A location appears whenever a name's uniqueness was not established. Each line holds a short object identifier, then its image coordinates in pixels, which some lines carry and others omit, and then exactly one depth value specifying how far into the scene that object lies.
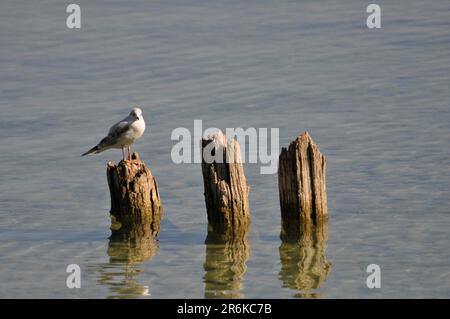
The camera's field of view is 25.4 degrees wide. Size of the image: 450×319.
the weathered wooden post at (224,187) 15.36
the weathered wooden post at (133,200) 16.12
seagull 16.81
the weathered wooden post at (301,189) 15.59
